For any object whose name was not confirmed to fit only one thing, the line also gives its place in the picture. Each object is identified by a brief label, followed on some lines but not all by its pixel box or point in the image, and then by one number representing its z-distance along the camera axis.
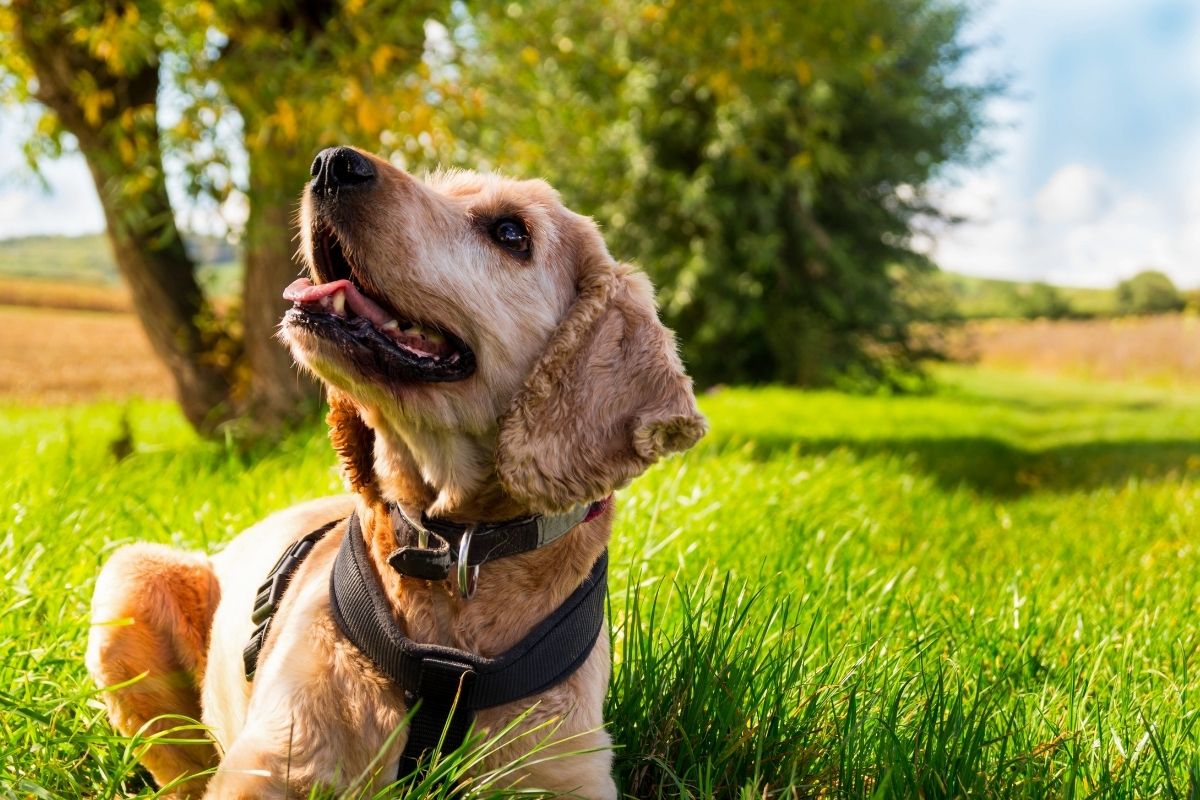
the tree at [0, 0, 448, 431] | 6.90
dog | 2.29
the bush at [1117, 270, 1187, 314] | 54.06
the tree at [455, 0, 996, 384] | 15.68
